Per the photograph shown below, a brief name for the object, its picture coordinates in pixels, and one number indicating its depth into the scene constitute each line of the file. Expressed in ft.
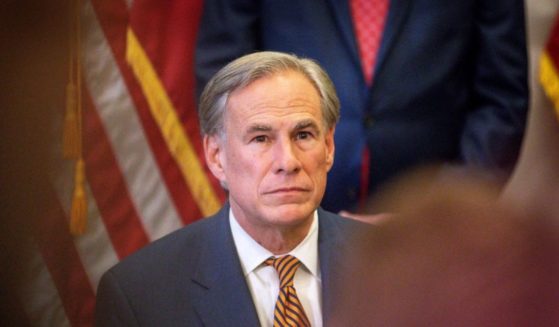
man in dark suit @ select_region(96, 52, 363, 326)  12.61
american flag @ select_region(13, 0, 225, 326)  18.31
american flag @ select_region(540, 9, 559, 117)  19.42
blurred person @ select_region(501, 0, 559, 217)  20.52
